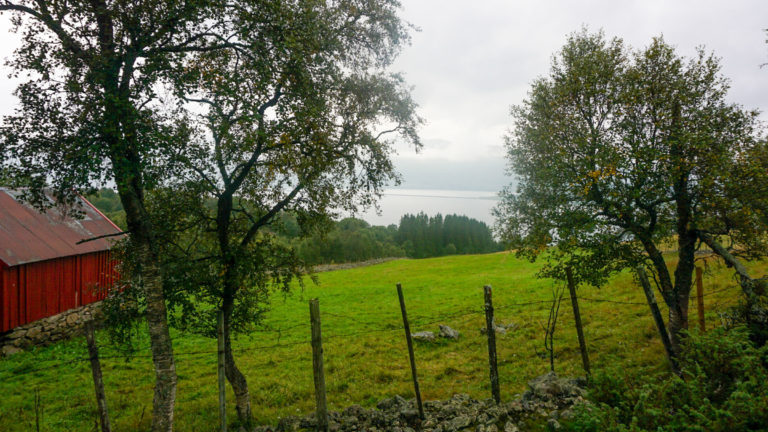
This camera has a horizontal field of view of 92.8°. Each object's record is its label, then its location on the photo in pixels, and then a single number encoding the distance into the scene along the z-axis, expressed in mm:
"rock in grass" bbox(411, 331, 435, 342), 18812
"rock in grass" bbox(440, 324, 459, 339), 19203
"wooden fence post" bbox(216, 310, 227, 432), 8484
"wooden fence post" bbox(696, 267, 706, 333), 12438
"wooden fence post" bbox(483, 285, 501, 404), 9352
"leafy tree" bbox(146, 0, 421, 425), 8633
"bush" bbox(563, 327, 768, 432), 4852
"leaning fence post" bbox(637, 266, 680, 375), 9387
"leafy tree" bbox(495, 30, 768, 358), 11055
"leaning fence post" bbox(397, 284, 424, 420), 9209
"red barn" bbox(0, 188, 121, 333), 19797
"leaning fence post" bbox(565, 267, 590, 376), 10143
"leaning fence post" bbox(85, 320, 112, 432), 8539
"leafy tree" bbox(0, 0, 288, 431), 6844
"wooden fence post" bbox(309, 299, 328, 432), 7840
